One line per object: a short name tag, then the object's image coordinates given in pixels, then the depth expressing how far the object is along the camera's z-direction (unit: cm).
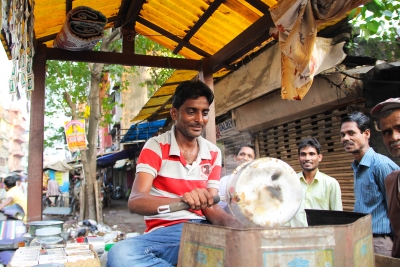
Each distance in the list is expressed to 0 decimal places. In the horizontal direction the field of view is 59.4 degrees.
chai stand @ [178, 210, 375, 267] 134
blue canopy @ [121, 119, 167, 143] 1411
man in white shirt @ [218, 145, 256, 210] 458
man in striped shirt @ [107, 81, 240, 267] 194
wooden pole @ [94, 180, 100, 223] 1066
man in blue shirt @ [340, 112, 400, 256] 289
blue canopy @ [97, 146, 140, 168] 2155
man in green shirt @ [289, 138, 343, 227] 381
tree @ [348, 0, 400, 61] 506
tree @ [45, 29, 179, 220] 1031
